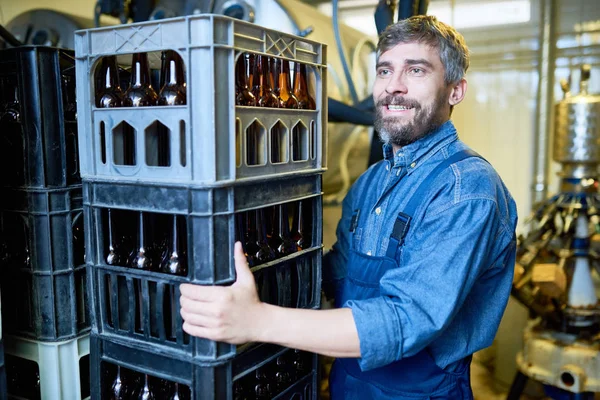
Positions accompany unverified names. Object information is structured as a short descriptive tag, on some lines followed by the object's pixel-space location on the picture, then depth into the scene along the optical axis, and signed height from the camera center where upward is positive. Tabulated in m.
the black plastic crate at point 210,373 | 1.21 -0.58
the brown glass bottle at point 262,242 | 1.40 -0.28
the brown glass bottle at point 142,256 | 1.29 -0.29
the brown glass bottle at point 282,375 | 1.51 -0.68
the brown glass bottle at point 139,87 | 1.31 +0.12
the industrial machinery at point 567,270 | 2.62 -0.69
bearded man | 1.20 -0.33
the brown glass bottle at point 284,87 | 1.50 +0.14
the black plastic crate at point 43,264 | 1.47 -0.36
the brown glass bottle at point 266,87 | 1.44 +0.13
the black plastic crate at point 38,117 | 1.44 +0.05
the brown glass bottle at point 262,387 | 1.47 -0.69
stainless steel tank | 2.84 +0.02
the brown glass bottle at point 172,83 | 1.27 +0.13
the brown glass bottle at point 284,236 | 1.48 -0.28
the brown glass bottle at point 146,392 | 1.38 -0.66
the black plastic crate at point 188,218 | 1.14 -0.19
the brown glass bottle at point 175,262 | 1.26 -0.30
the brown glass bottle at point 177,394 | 1.37 -0.66
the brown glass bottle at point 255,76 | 1.43 +0.16
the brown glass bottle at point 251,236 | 1.39 -0.26
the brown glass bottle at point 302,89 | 1.53 +0.13
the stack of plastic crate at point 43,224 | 1.46 -0.24
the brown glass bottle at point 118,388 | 1.38 -0.65
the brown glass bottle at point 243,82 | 1.36 +0.14
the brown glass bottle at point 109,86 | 1.33 +0.13
